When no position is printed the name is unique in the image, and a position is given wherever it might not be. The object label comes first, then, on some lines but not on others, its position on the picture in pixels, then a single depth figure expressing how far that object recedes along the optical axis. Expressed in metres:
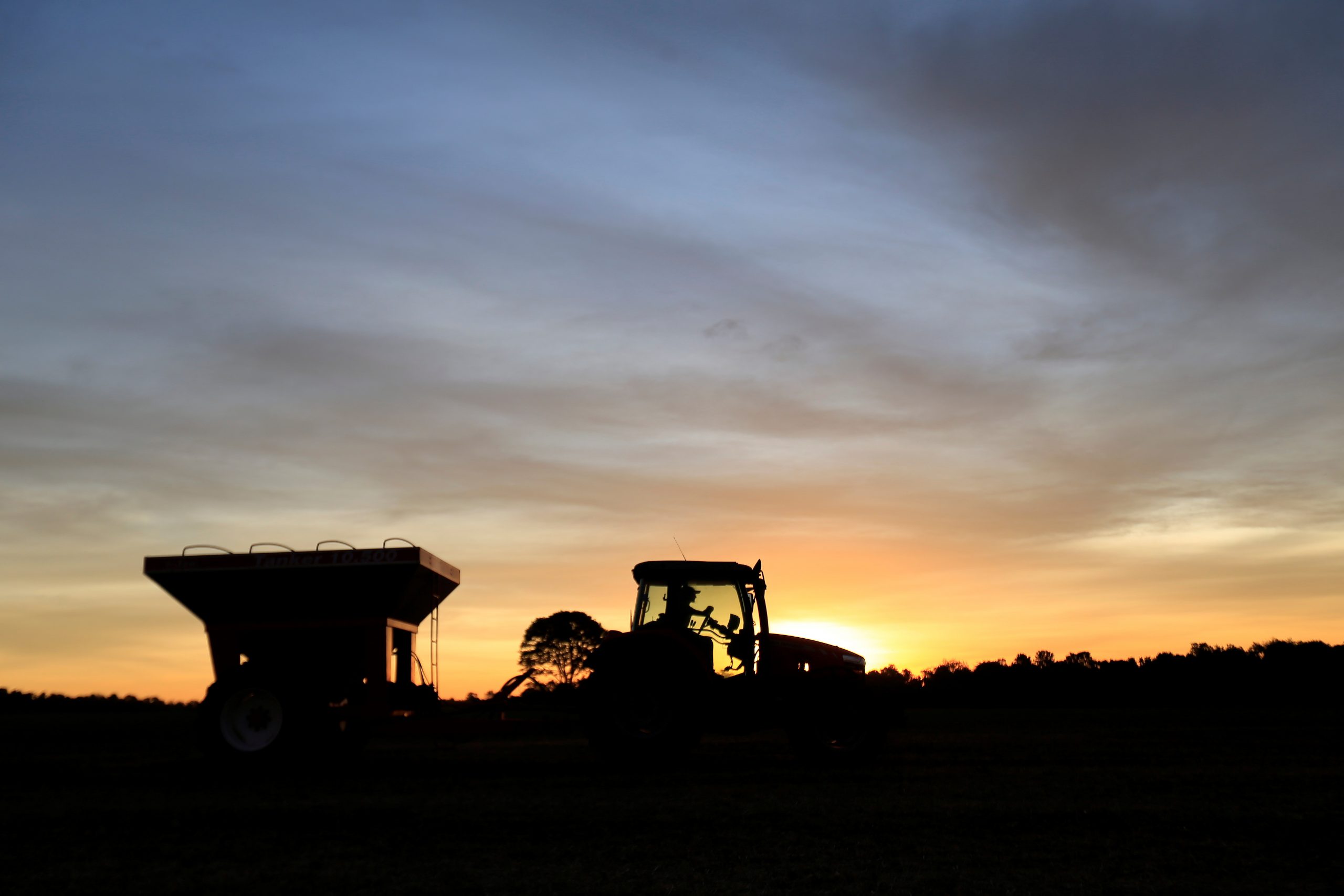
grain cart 14.55
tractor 13.85
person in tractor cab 14.24
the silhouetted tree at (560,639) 24.02
